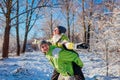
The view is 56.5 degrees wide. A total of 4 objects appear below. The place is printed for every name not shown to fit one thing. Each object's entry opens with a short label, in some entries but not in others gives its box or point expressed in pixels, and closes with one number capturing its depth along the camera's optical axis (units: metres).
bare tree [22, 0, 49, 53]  9.26
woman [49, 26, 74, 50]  1.98
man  2.02
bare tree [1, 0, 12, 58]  6.64
